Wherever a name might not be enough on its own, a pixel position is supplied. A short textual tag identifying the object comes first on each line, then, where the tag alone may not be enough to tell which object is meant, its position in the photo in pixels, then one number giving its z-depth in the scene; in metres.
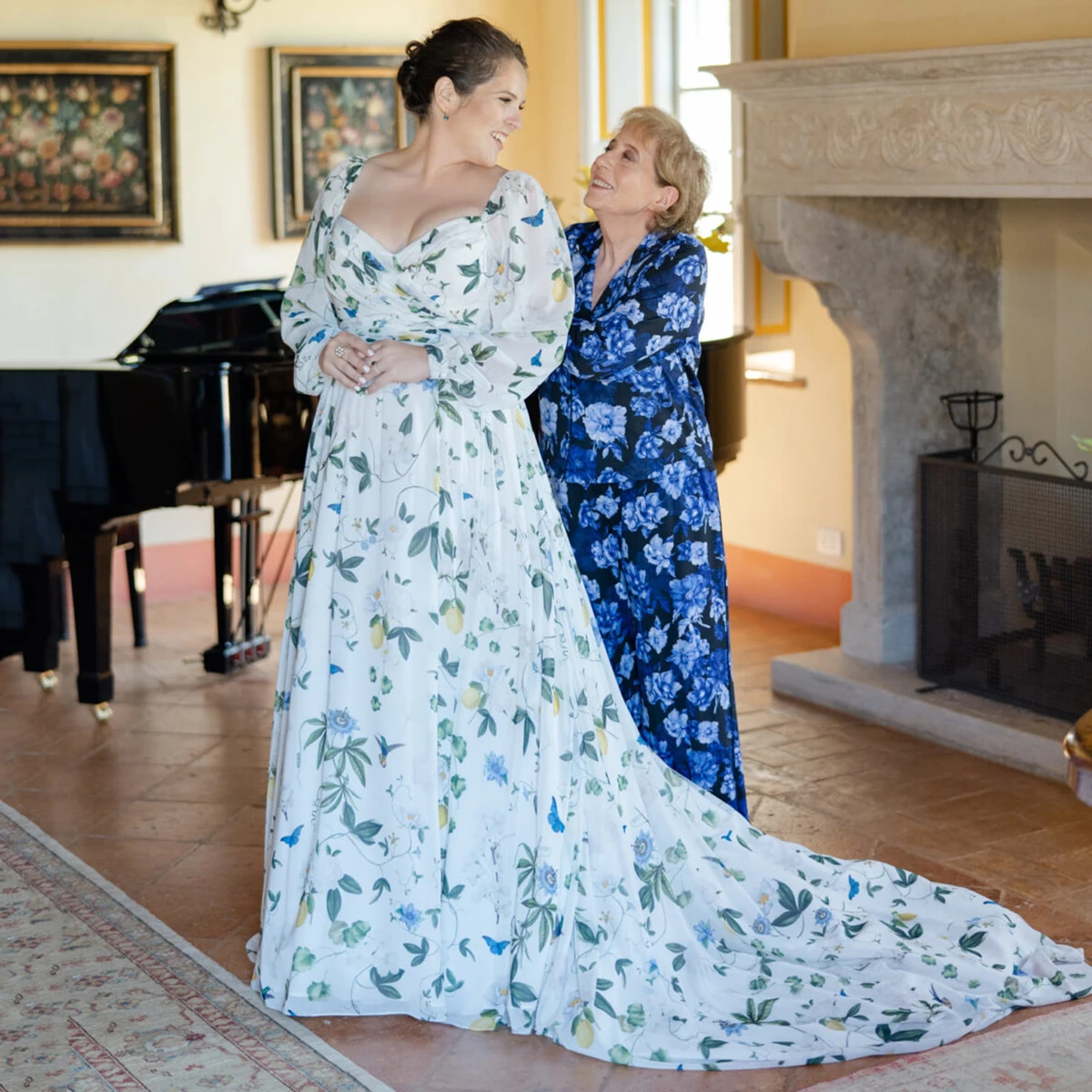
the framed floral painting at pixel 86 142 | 6.50
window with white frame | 6.71
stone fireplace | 4.46
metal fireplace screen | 4.82
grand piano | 4.96
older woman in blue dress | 3.66
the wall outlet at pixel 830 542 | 6.38
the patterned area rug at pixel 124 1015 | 2.97
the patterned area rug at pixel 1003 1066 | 2.92
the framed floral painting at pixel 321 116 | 6.99
